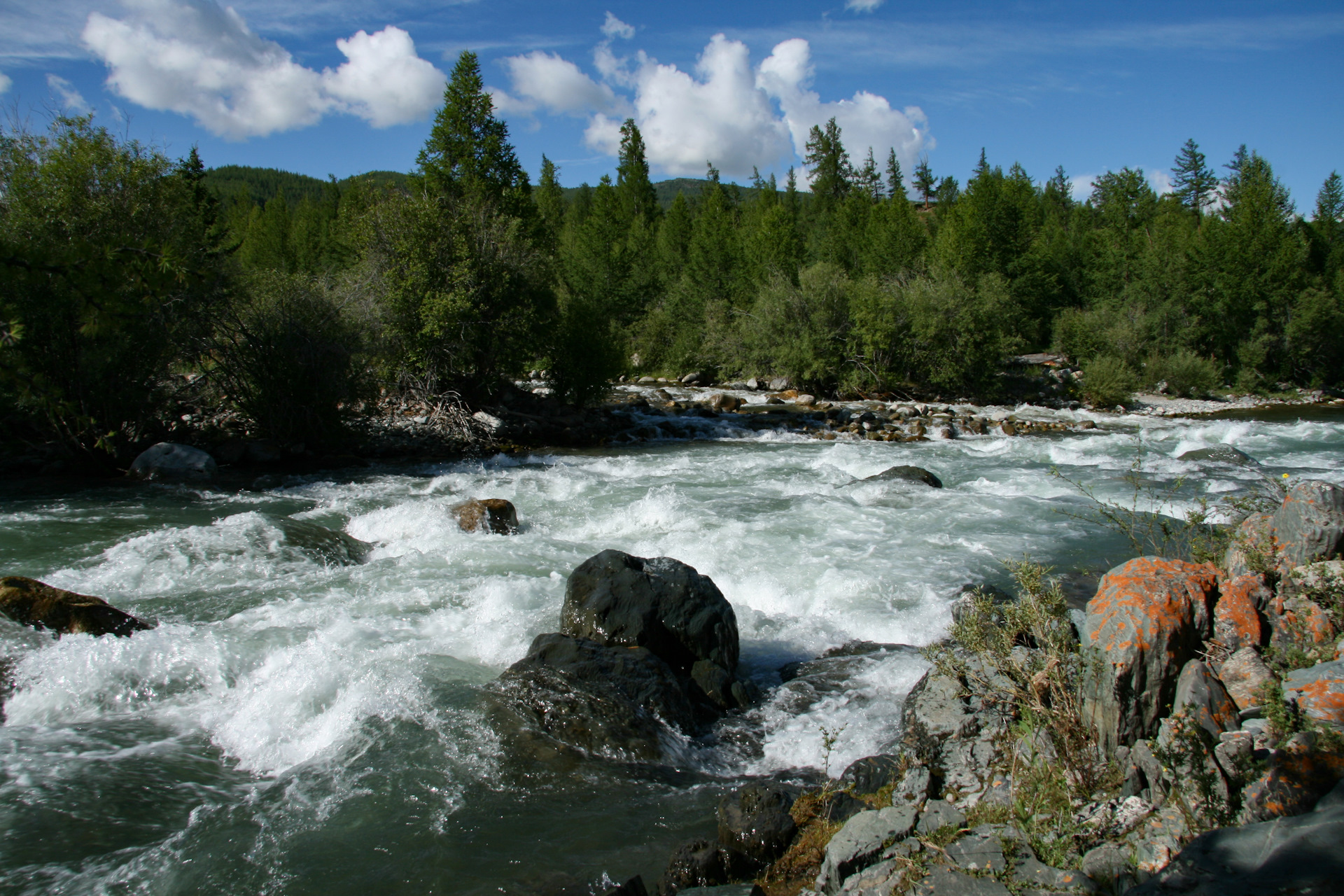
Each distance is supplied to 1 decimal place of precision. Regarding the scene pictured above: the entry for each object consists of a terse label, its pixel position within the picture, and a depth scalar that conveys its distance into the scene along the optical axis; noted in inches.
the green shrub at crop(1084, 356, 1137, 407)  1152.8
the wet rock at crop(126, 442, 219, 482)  593.3
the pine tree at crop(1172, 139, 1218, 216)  2910.9
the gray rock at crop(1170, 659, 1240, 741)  146.1
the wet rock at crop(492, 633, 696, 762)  232.7
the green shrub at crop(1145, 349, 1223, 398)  1278.3
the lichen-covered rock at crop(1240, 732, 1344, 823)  121.0
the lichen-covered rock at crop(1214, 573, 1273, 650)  173.0
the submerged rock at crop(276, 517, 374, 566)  413.4
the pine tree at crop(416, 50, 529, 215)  1283.2
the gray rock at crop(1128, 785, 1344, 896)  98.8
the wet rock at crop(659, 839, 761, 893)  170.9
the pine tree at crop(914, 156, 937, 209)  4308.6
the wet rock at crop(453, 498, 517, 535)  468.8
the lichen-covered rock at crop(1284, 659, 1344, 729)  133.0
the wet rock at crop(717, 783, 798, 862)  176.4
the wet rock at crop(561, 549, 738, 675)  281.0
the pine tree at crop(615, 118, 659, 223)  2455.7
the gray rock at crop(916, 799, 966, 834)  153.3
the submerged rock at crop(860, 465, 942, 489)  590.9
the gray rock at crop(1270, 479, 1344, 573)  189.8
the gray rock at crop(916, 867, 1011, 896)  129.3
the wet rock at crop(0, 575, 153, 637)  277.9
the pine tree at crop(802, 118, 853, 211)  2829.7
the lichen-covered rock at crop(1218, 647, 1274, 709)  154.3
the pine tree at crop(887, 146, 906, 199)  3890.3
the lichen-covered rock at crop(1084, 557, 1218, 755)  160.1
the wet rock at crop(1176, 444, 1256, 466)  628.4
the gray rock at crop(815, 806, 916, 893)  150.9
